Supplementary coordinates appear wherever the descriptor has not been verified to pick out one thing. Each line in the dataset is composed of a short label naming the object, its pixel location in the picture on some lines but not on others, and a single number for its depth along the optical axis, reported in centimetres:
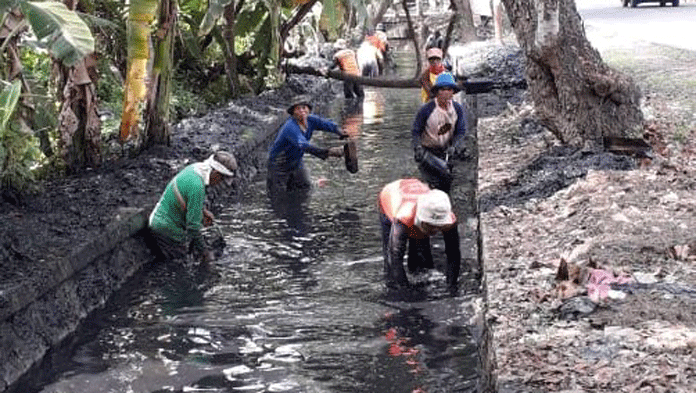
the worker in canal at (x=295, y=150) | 1324
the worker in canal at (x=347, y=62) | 2186
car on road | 4256
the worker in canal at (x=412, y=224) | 823
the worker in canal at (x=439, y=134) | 1180
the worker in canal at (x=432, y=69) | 1412
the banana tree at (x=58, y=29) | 750
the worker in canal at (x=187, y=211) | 1002
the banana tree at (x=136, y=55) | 1054
